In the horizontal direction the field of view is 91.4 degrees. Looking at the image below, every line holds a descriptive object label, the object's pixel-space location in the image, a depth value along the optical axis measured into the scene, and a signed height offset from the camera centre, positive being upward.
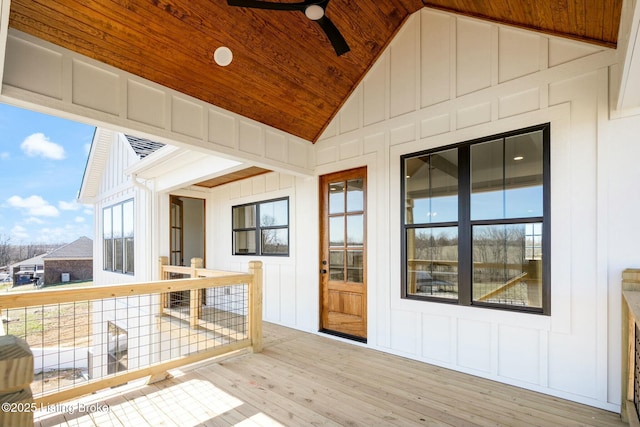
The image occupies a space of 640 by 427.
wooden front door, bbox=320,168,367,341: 4.36 -0.60
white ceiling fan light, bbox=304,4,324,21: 2.29 +1.50
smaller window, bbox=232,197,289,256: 5.60 -0.29
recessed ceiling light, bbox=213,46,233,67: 3.23 +1.64
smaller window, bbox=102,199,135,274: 7.33 -0.63
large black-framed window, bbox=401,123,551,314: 3.00 -0.10
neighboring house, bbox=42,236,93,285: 12.44 -2.13
